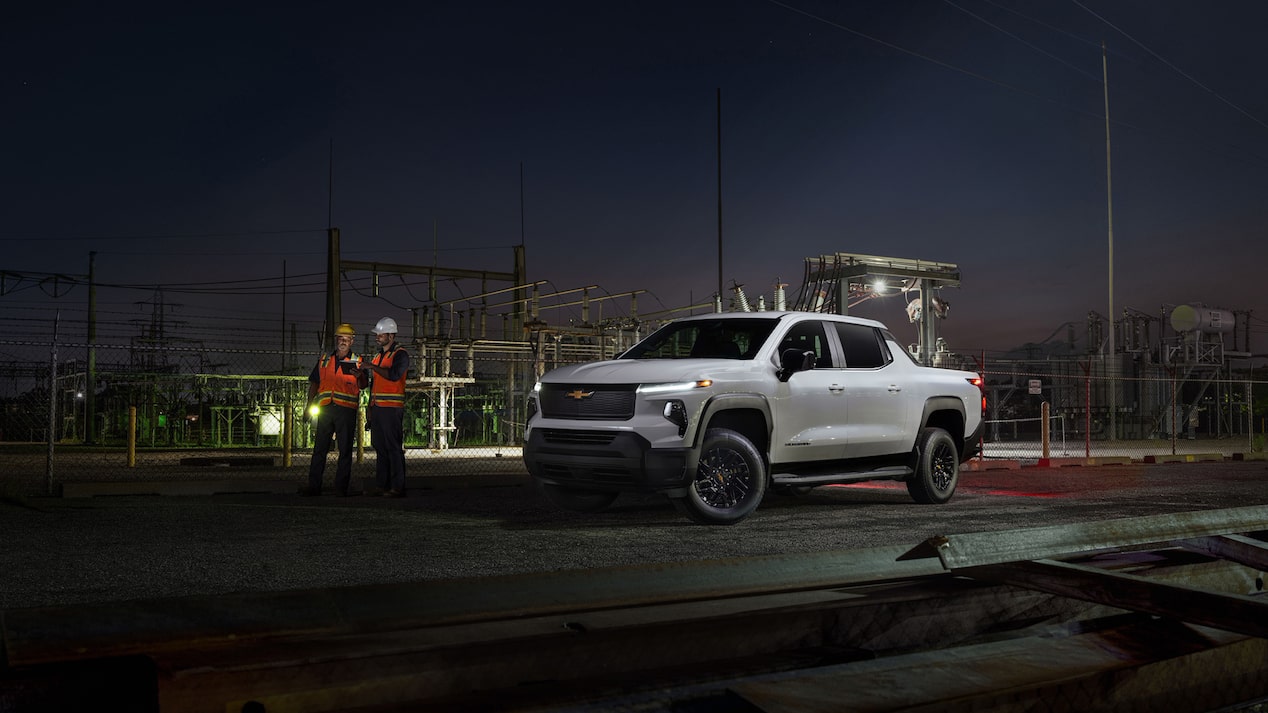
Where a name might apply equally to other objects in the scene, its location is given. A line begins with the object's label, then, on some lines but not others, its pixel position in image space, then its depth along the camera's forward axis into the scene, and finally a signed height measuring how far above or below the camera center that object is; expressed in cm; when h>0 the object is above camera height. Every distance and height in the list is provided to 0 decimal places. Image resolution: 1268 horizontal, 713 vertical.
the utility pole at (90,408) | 3127 -42
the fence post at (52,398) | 1086 -3
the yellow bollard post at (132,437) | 1709 -76
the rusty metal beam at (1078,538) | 374 -62
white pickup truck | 805 -19
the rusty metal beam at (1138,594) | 315 -71
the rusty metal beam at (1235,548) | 425 -69
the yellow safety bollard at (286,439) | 1604 -74
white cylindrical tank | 4066 +337
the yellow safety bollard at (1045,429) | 1817 -62
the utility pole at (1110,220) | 3154 +650
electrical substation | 2205 +93
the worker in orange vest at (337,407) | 1125 -13
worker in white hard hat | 1105 -16
